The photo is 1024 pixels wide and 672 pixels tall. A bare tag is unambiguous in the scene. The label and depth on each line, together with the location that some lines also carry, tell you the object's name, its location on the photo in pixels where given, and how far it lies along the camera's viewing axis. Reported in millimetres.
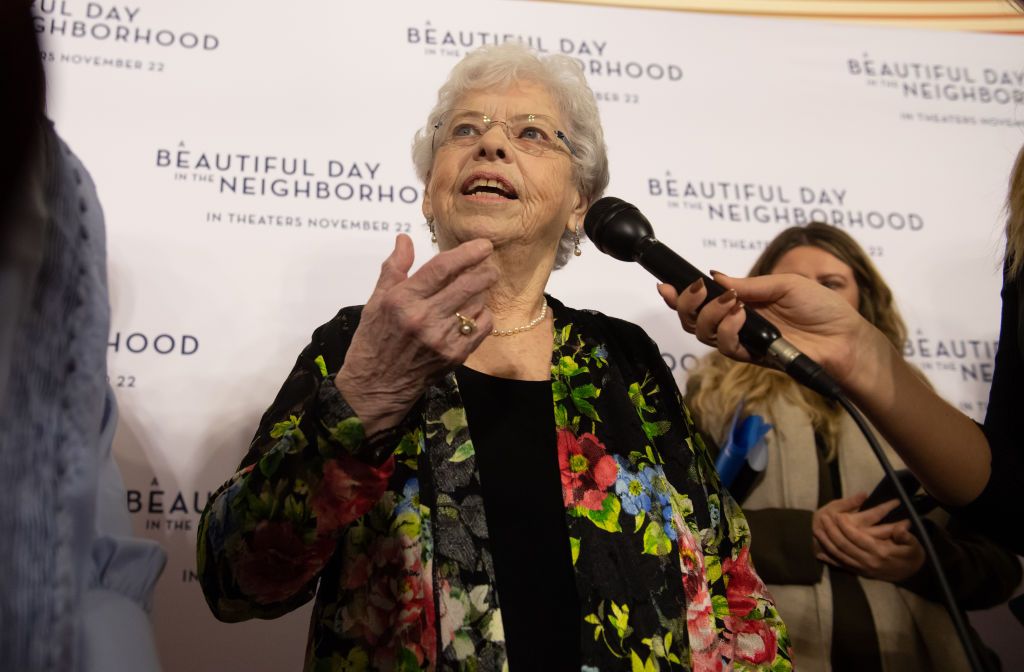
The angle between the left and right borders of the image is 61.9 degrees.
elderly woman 1088
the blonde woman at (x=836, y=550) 1894
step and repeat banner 2127
